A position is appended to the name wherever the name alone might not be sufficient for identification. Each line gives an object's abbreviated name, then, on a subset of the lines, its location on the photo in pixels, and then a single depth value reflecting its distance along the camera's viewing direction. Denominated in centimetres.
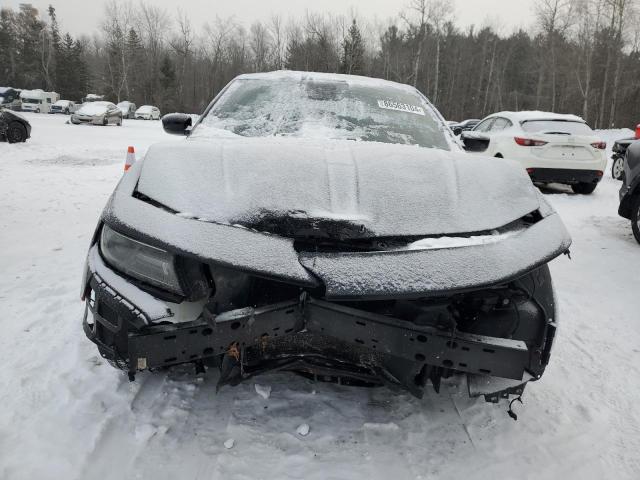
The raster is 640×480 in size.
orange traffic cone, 573
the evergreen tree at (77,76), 5741
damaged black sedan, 155
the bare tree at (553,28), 3662
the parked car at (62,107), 3644
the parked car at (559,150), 791
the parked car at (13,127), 1216
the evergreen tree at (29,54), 5803
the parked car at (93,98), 5007
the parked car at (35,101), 3609
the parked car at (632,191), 511
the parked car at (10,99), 3253
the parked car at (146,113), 3916
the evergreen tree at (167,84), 5589
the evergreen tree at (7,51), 5691
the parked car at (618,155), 990
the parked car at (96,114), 2420
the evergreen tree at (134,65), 5872
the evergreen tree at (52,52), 5816
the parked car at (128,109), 4031
